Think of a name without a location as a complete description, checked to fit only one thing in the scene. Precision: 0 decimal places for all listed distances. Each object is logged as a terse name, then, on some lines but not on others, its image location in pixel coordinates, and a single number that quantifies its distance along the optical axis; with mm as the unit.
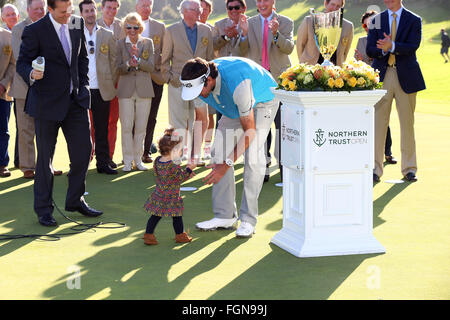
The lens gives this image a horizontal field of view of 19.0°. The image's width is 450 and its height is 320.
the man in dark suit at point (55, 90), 11701
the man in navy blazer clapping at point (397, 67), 15196
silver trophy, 10819
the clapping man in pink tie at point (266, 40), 15614
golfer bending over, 10452
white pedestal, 9976
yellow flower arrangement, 9937
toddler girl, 10662
